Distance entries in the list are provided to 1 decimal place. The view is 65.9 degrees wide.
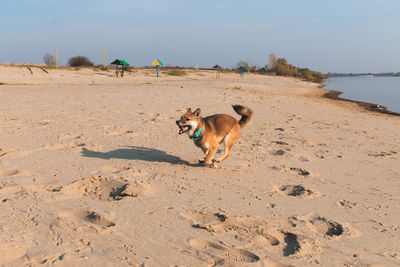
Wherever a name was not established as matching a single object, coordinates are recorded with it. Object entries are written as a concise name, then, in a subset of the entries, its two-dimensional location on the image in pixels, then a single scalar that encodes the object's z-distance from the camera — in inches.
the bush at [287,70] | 2819.9
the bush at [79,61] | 1510.7
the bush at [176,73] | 1334.2
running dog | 191.3
